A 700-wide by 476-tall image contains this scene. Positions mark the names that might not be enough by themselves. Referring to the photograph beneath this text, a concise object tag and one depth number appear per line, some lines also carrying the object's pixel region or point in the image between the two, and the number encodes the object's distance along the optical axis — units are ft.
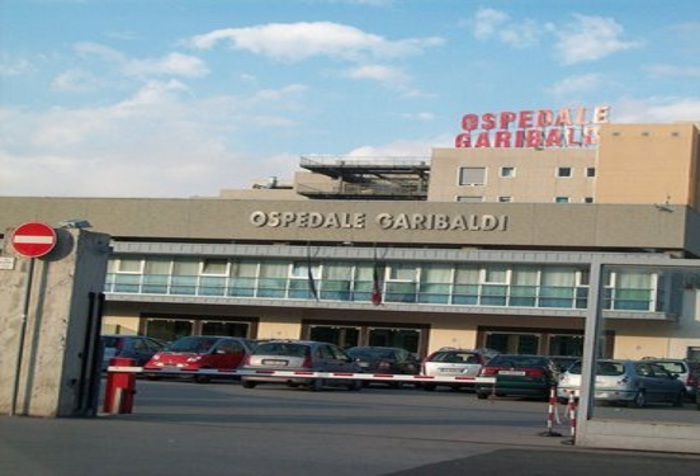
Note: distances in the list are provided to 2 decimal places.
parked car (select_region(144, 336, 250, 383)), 105.81
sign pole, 57.77
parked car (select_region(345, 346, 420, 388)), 120.06
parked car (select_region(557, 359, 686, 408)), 57.06
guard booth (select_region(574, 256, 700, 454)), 55.06
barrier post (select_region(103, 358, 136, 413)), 62.75
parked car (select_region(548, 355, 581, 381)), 105.33
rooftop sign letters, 280.31
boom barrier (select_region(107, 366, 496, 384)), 64.90
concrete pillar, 57.82
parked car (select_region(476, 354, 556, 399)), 100.78
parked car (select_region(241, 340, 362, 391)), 98.02
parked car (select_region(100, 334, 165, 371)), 115.65
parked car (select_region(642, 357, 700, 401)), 57.21
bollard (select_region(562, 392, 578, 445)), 57.98
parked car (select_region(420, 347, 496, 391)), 112.78
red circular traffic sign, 58.29
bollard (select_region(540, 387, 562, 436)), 62.13
